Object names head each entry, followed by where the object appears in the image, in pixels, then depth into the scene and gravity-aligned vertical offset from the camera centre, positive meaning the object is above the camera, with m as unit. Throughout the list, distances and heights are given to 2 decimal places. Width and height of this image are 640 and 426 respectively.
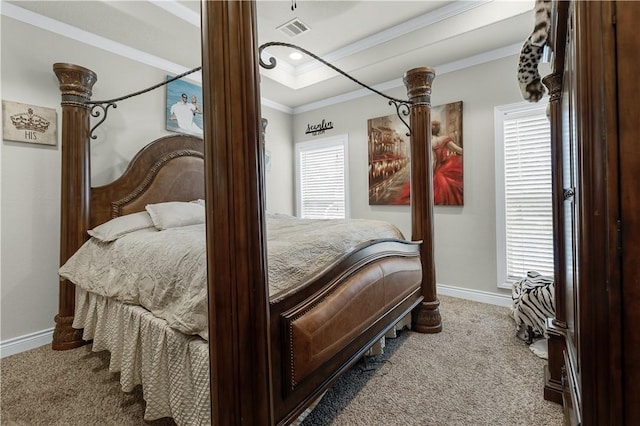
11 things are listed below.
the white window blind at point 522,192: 2.82 +0.18
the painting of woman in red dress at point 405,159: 3.29 +0.65
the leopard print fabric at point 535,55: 1.10 +0.66
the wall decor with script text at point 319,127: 4.43 +1.31
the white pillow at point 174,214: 2.28 +0.01
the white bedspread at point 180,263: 1.22 -0.24
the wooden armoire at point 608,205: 0.60 +0.01
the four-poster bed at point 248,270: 0.78 -0.24
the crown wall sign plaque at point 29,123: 2.19 +0.72
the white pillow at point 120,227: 2.04 -0.08
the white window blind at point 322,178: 4.35 +0.54
